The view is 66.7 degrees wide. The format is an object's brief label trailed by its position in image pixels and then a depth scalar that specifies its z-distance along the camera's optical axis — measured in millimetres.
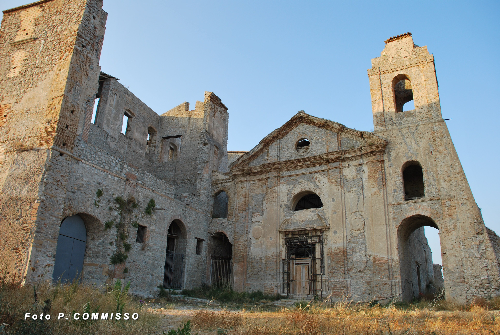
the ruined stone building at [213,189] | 11375
